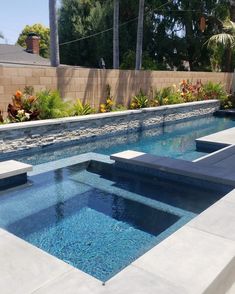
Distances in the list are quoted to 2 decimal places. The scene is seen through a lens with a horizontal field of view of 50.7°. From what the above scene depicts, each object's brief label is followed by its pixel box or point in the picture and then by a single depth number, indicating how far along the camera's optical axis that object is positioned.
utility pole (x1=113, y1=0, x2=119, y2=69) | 13.97
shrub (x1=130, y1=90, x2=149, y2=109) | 11.19
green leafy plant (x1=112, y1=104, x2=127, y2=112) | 10.48
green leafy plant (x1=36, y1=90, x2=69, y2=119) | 8.09
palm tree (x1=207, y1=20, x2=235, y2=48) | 15.24
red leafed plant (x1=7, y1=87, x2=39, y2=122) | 7.61
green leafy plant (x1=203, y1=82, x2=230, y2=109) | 14.65
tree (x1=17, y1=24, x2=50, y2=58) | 41.66
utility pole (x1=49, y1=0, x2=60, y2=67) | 8.83
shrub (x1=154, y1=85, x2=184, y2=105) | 12.04
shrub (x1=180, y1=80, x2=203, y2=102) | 13.36
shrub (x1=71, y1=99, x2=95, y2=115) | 9.04
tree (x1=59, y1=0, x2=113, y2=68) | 22.26
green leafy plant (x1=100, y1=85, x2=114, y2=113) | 10.08
